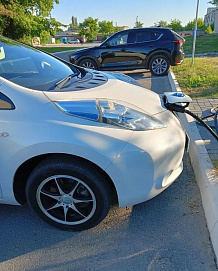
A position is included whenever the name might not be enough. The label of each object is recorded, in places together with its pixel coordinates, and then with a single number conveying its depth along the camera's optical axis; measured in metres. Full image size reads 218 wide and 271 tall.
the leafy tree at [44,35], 25.16
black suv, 8.69
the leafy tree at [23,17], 19.30
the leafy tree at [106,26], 70.31
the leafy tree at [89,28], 66.94
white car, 1.92
